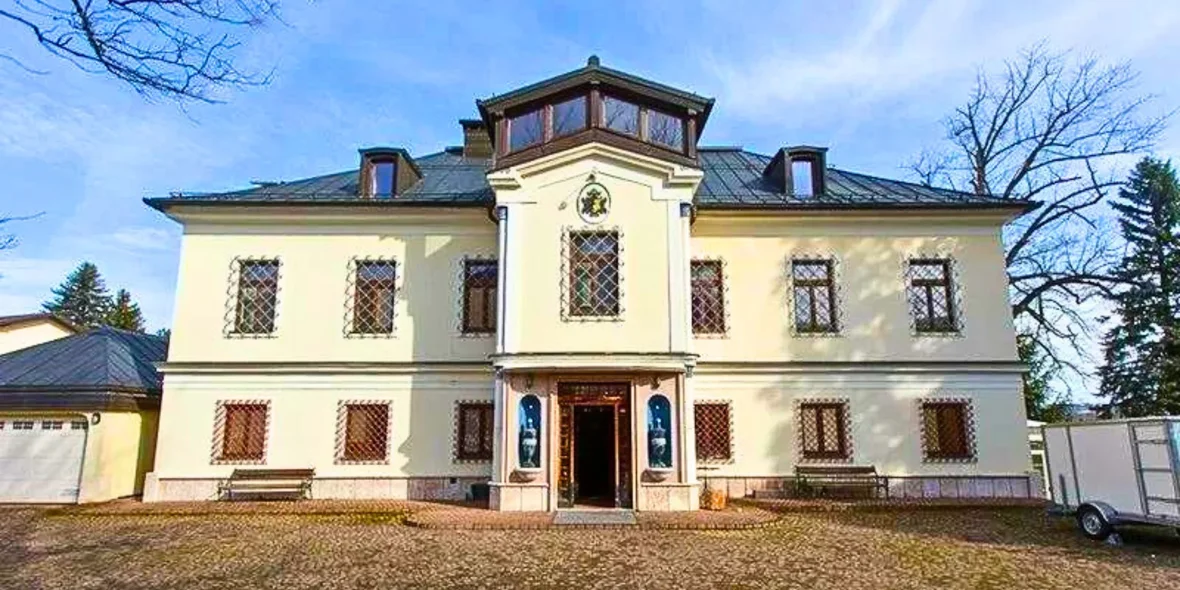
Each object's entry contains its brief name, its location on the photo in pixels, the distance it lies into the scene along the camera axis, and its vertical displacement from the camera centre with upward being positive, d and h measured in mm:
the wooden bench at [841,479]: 13445 -1236
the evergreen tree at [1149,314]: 22562 +3586
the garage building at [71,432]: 13672 -228
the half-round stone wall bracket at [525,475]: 12039 -1007
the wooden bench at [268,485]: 13281 -1295
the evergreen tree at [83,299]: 49812 +9281
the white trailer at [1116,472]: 8766 -789
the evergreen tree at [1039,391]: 19422 +862
